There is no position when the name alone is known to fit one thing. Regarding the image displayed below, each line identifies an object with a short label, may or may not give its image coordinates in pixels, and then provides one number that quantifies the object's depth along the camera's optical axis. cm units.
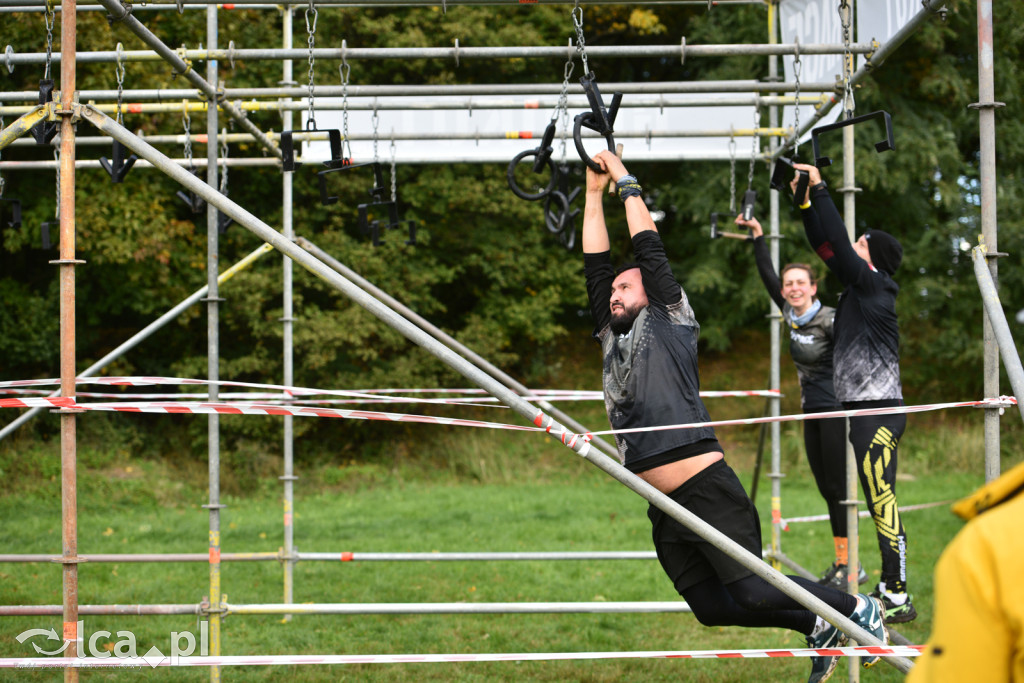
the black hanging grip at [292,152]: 820
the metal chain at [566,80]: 696
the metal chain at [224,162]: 996
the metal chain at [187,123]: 956
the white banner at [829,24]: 700
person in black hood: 765
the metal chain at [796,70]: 728
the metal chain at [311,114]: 726
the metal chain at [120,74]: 827
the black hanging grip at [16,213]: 966
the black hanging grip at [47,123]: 643
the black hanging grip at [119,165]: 829
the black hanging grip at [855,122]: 636
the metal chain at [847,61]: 709
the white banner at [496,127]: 1123
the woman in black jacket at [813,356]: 923
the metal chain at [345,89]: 792
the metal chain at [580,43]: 614
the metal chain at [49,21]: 642
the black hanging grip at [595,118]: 593
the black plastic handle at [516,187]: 682
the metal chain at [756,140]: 971
